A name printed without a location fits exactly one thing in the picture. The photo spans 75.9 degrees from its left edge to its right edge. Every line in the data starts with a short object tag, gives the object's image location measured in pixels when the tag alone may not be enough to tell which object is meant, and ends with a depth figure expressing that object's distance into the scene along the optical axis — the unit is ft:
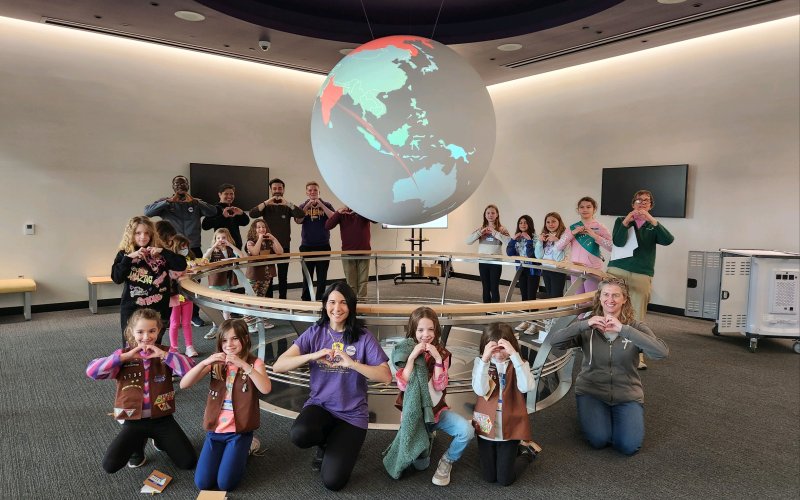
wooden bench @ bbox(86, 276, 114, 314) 25.34
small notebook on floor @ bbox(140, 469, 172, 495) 9.46
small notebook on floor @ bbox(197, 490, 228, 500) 9.19
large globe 9.89
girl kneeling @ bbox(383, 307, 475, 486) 9.96
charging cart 20.90
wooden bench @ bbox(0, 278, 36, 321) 22.98
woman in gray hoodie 11.38
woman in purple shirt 9.80
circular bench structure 10.59
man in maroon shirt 21.36
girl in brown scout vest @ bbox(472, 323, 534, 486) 10.02
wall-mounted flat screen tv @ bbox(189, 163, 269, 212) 29.09
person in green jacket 17.89
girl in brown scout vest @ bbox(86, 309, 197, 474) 10.05
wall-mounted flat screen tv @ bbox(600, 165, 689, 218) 26.37
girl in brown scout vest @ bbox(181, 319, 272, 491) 9.64
